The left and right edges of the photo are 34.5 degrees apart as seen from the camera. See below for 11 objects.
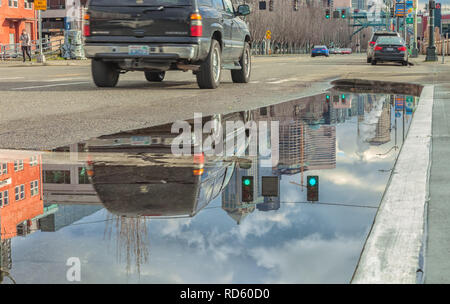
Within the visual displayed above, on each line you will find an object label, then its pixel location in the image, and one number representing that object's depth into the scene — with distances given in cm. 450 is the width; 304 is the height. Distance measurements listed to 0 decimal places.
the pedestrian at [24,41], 3919
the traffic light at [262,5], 5592
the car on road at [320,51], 7744
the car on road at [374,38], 3625
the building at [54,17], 9906
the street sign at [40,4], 3203
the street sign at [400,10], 5978
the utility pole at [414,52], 5256
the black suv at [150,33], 1352
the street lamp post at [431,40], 3879
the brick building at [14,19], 6269
